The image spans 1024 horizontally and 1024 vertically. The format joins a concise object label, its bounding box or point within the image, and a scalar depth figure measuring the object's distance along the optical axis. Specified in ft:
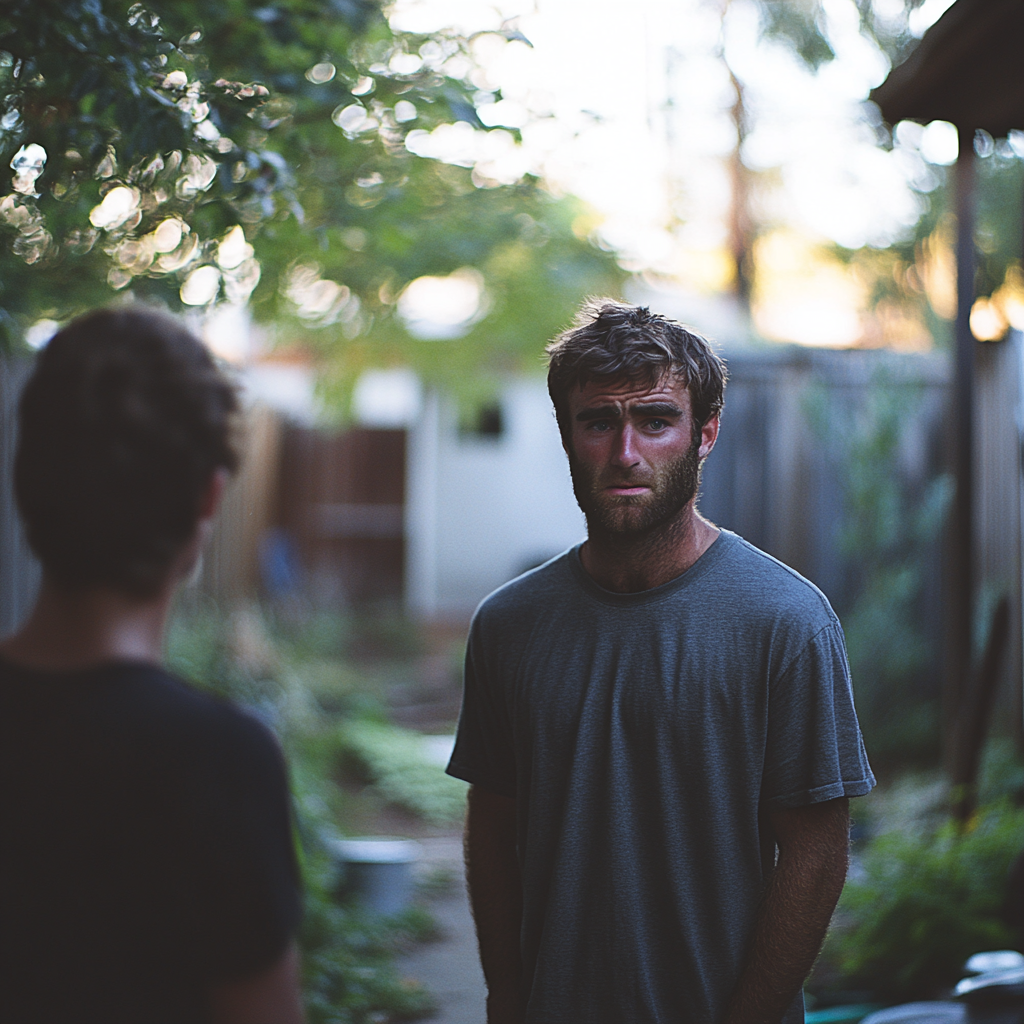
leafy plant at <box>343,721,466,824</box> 23.07
